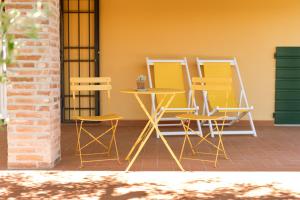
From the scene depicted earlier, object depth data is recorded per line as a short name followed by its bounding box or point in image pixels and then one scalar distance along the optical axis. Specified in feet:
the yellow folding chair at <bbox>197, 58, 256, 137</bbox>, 24.08
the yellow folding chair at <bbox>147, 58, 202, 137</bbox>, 24.48
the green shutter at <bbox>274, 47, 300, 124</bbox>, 26.84
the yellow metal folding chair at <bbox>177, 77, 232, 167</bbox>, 16.98
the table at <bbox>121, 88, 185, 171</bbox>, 15.53
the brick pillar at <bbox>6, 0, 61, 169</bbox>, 15.40
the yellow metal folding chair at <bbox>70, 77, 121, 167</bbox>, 16.73
